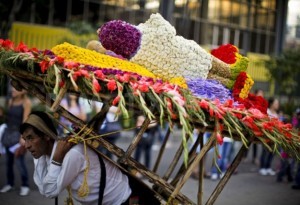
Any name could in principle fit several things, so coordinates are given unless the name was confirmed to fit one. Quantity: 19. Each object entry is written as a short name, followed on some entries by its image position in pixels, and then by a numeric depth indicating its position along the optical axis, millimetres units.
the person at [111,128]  6953
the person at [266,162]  9258
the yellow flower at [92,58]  3016
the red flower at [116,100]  2765
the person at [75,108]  7633
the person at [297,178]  8078
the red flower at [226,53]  3811
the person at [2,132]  6415
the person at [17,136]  6367
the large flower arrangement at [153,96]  2766
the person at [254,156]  10566
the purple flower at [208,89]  3244
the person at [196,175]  8366
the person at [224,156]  8414
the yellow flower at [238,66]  3602
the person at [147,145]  7969
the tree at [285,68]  16094
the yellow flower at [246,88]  3551
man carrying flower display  3037
